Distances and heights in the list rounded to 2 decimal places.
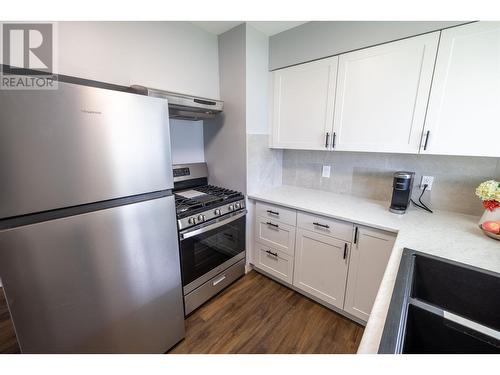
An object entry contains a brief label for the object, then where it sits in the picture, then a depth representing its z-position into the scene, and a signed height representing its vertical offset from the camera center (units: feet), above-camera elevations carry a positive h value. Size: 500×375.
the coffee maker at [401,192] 4.88 -1.11
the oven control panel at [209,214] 4.83 -1.82
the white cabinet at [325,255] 4.77 -2.94
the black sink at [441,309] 2.00 -1.81
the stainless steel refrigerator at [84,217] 2.50 -1.06
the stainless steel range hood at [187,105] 4.44 +0.91
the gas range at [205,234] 5.08 -2.42
